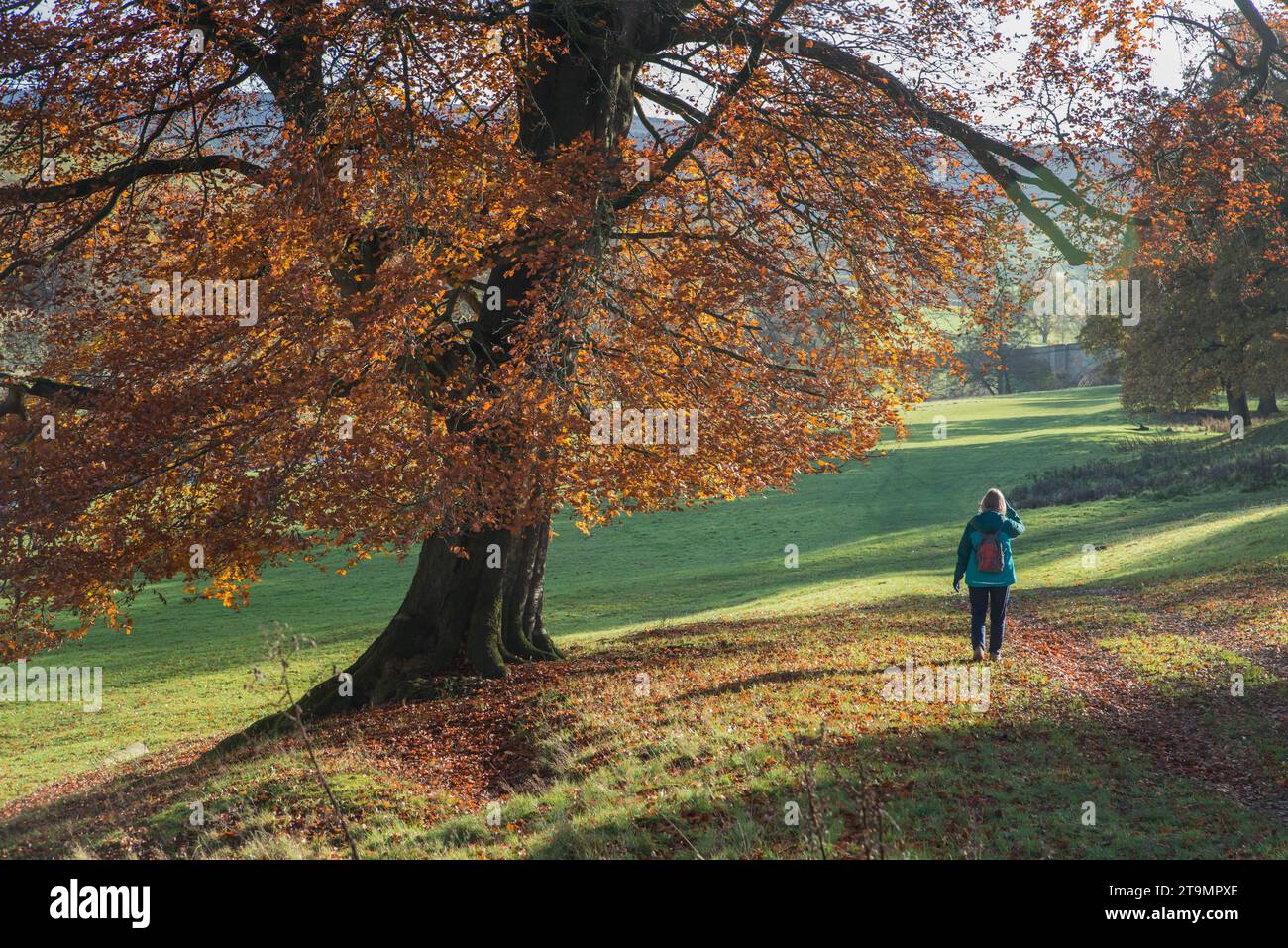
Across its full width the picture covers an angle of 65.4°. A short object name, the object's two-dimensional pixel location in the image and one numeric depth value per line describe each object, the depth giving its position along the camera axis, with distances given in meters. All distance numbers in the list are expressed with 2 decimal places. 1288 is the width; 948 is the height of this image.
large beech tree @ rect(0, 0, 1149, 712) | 11.70
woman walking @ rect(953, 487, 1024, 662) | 13.45
